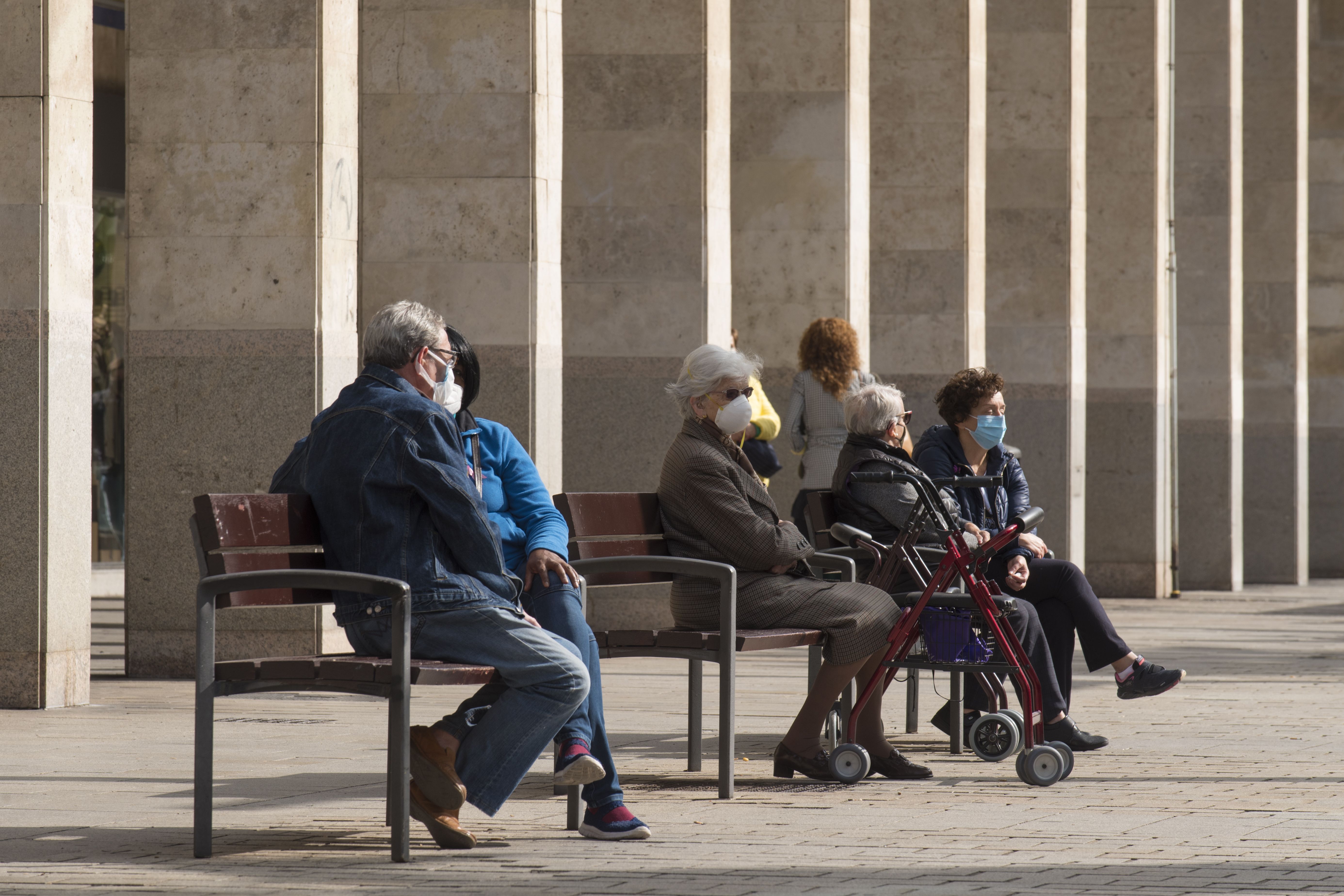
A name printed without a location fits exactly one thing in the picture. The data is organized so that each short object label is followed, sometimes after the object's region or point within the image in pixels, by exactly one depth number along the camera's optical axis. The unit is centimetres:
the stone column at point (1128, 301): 4144
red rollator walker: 1541
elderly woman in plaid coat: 1530
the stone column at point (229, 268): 2256
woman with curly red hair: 2697
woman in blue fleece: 1270
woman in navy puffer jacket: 1761
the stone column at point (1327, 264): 5225
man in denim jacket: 1227
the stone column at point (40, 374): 1947
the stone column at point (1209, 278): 4412
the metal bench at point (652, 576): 1453
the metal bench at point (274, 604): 1179
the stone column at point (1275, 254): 4791
